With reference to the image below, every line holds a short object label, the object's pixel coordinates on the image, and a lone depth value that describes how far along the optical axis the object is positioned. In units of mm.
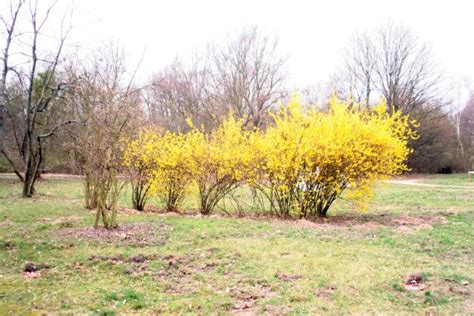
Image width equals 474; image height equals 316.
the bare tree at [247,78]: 33281
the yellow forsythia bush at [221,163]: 12062
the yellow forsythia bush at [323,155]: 11141
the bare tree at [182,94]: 34375
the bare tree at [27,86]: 12602
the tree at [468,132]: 38500
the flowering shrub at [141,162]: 12852
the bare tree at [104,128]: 8648
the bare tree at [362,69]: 38219
